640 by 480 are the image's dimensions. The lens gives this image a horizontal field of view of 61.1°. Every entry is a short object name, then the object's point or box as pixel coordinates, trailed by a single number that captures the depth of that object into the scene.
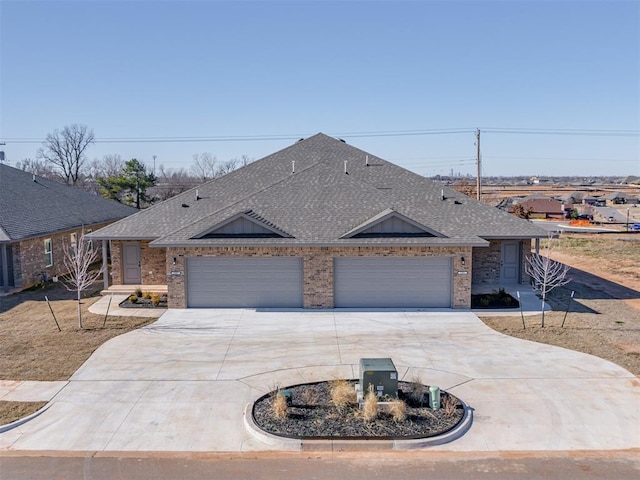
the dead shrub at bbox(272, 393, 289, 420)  10.66
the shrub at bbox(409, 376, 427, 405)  11.30
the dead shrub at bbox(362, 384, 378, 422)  10.45
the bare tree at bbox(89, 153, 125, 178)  74.62
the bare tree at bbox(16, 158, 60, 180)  66.89
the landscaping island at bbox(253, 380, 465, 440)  10.05
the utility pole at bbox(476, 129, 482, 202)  36.06
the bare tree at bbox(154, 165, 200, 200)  55.85
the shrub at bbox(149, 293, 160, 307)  20.02
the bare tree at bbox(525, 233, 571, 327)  18.08
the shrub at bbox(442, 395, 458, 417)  10.77
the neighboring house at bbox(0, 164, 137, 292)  23.02
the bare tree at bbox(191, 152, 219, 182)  76.32
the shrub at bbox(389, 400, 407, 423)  10.47
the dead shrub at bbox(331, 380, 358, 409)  11.06
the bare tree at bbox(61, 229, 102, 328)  17.41
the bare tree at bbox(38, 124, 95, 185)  63.81
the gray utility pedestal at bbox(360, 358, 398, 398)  11.18
